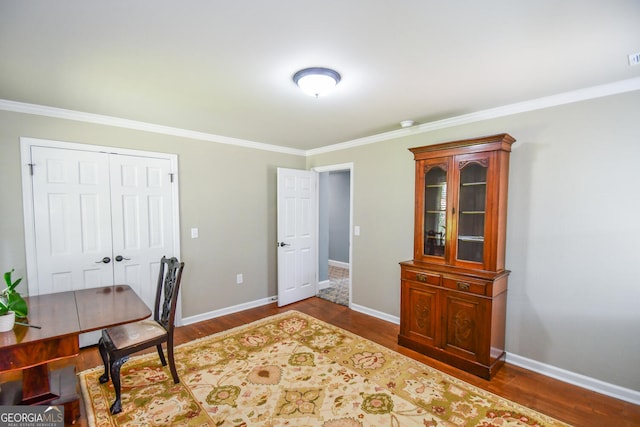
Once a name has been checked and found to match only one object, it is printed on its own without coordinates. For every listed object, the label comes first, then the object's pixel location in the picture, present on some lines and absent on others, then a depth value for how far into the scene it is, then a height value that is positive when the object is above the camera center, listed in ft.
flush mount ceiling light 6.52 +2.72
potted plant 5.72 -2.24
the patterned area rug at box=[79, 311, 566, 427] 6.62 -5.02
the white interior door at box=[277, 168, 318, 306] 14.17 -1.88
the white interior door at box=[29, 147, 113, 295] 9.05 -0.73
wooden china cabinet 8.38 -1.88
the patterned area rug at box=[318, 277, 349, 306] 15.08 -5.27
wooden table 5.41 -2.71
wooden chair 6.87 -3.56
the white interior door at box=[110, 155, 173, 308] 10.37 -0.80
